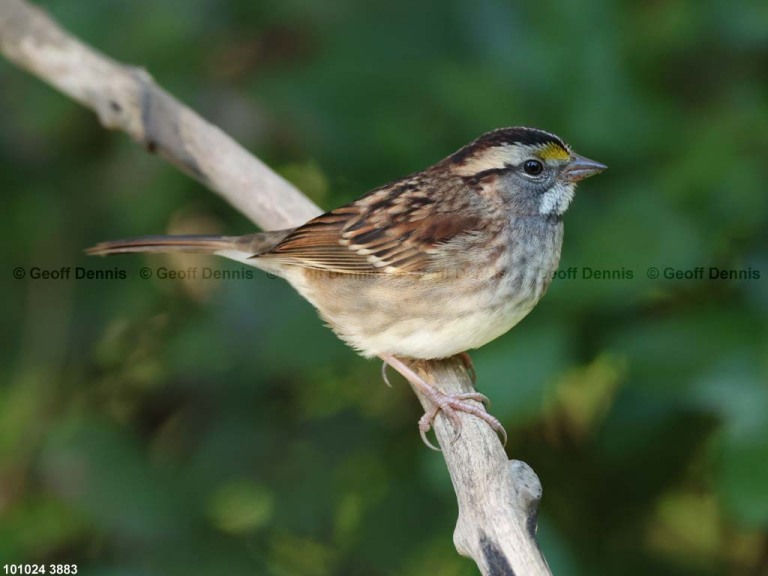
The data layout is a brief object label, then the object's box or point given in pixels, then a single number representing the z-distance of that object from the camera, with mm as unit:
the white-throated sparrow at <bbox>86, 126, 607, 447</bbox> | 5617
